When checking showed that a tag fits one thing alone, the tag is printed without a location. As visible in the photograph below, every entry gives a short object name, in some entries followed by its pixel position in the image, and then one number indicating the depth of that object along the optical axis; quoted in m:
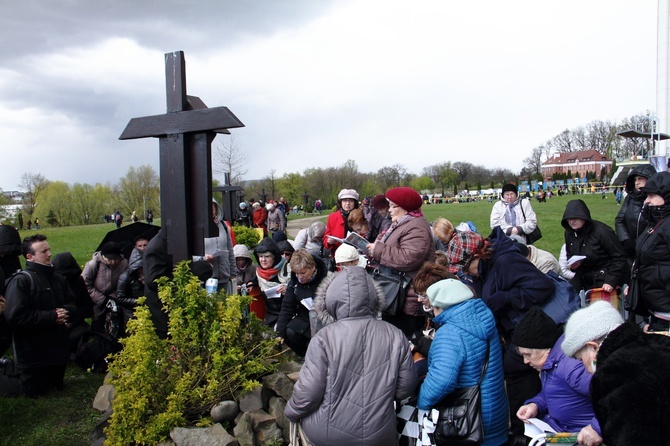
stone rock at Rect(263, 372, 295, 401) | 3.90
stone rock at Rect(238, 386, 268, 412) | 3.76
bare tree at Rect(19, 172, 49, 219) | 64.75
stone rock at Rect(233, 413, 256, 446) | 3.48
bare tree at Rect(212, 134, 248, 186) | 30.25
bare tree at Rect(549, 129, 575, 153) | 92.31
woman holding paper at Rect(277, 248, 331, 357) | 5.32
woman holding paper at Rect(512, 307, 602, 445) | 3.08
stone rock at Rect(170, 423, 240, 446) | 3.34
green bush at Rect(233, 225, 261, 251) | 15.61
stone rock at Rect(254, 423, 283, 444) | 3.62
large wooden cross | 4.37
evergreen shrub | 3.46
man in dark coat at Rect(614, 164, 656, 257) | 5.95
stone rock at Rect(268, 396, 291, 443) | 3.74
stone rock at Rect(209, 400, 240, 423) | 3.62
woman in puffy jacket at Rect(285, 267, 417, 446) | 3.02
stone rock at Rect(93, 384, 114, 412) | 4.50
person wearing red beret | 4.63
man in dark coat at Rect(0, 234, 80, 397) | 4.95
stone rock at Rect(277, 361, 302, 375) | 4.21
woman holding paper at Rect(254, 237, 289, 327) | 6.49
